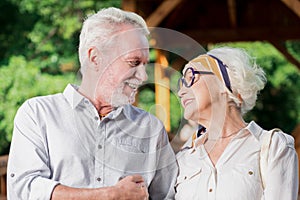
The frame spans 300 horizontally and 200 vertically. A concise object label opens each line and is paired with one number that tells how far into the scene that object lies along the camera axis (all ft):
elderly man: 6.08
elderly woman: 6.23
